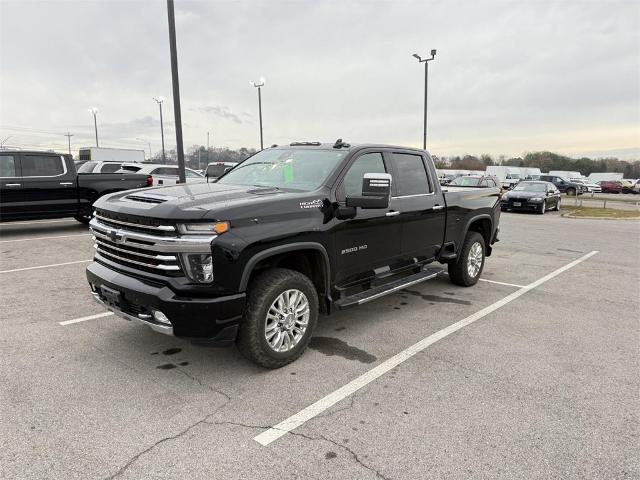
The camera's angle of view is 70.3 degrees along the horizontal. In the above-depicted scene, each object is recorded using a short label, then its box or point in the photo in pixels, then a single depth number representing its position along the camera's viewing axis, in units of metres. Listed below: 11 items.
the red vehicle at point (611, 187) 52.62
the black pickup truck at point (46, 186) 9.71
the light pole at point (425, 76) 22.61
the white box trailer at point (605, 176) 72.49
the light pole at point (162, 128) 38.54
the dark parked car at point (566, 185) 37.81
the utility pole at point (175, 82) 10.24
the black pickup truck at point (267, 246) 3.28
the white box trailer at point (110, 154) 37.37
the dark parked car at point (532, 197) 19.84
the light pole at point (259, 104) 27.93
